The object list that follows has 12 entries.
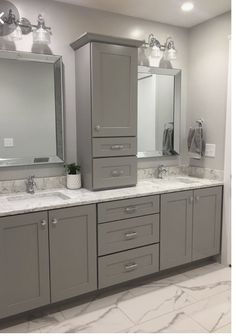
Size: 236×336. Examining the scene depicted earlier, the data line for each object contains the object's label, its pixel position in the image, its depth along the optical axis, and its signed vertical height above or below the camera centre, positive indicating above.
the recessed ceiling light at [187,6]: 2.71 +1.20
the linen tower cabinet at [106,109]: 2.49 +0.22
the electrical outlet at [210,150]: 3.17 -0.17
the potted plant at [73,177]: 2.68 -0.39
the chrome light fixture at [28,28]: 2.40 +0.89
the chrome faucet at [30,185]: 2.55 -0.44
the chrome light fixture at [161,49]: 3.04 +0.89
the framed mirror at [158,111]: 3.13 +0.25
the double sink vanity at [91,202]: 2.10 -0.55
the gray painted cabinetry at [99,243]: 2.05 -0.89
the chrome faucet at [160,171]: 3.25 -0.40
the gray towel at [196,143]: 3.19 -0.10
